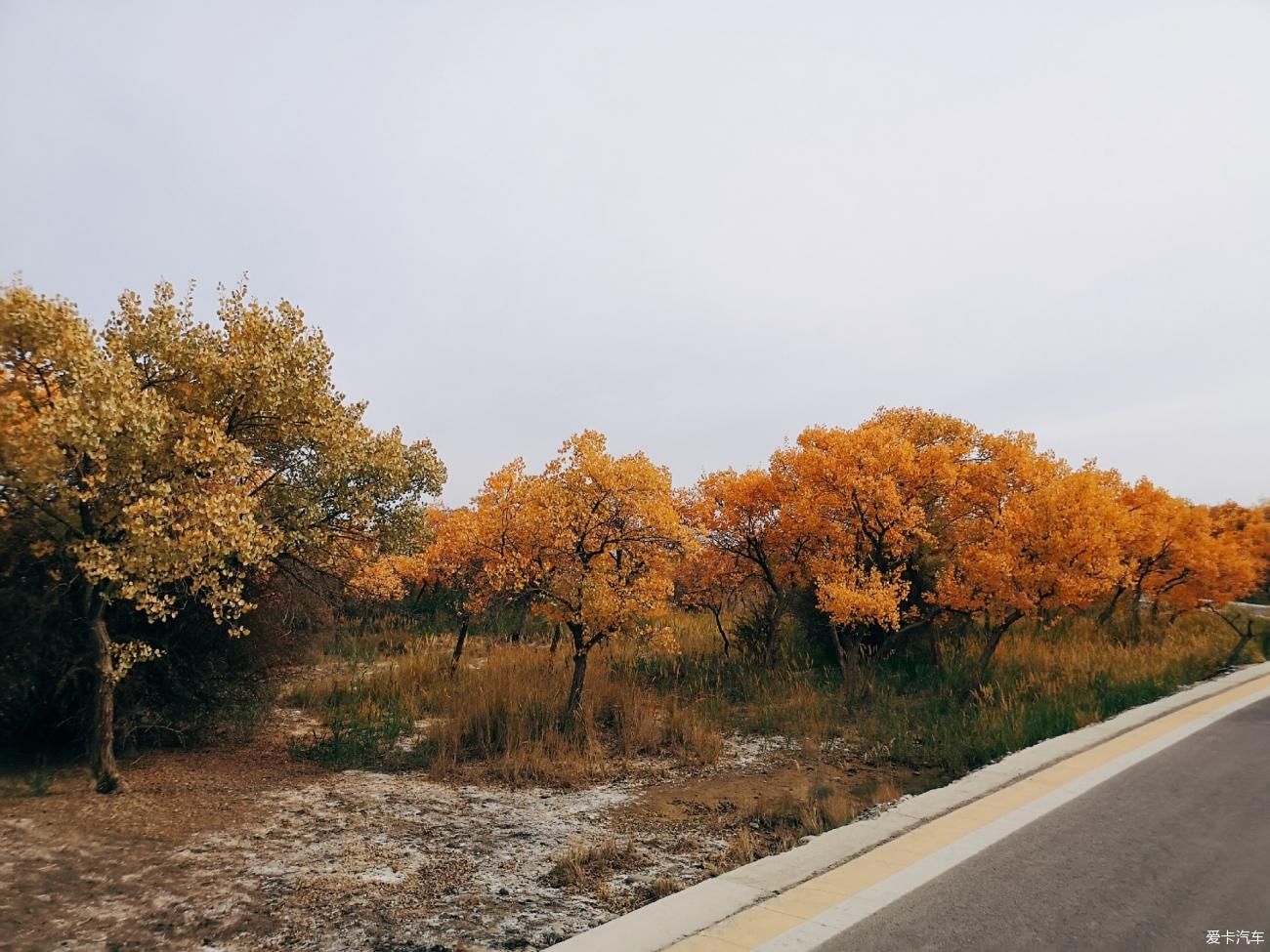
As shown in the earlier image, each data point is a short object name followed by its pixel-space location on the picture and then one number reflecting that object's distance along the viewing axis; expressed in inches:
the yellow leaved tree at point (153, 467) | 297.4
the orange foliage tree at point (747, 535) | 650.8
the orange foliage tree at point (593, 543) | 455.5
